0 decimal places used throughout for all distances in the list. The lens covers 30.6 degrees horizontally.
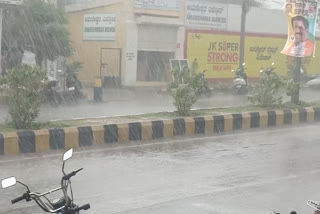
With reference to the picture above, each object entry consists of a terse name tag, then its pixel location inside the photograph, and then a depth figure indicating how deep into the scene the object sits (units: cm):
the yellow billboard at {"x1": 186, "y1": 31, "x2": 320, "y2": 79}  2900
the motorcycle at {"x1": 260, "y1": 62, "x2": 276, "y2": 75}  1554
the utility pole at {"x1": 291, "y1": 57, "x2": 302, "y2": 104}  1648
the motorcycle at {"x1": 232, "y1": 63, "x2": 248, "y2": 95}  2459
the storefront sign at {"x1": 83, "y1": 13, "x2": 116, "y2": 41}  2728
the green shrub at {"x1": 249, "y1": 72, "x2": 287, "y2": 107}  1522
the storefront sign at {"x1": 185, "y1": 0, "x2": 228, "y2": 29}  2881
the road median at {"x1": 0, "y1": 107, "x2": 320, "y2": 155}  1006
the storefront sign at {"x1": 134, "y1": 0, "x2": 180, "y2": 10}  2675
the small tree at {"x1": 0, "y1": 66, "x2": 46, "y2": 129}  1060
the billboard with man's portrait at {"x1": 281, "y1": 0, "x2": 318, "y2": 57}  1633
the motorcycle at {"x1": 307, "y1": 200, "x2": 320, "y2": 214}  363
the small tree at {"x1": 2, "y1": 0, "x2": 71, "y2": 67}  2262
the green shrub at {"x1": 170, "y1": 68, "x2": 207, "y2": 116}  1331
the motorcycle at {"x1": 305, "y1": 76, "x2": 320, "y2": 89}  2862
